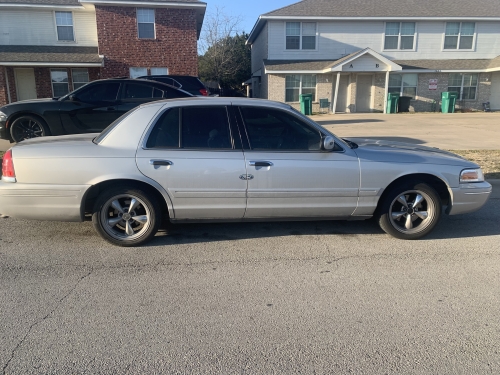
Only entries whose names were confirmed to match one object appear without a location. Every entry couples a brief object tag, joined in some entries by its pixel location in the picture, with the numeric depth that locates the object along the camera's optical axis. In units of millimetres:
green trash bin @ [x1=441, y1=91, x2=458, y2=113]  24312
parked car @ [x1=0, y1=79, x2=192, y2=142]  8891
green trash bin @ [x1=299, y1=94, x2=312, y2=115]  22891
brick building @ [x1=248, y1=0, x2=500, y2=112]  24250
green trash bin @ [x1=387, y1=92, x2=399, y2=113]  24000
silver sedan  4344
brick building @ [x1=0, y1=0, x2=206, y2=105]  19234
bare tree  34188
